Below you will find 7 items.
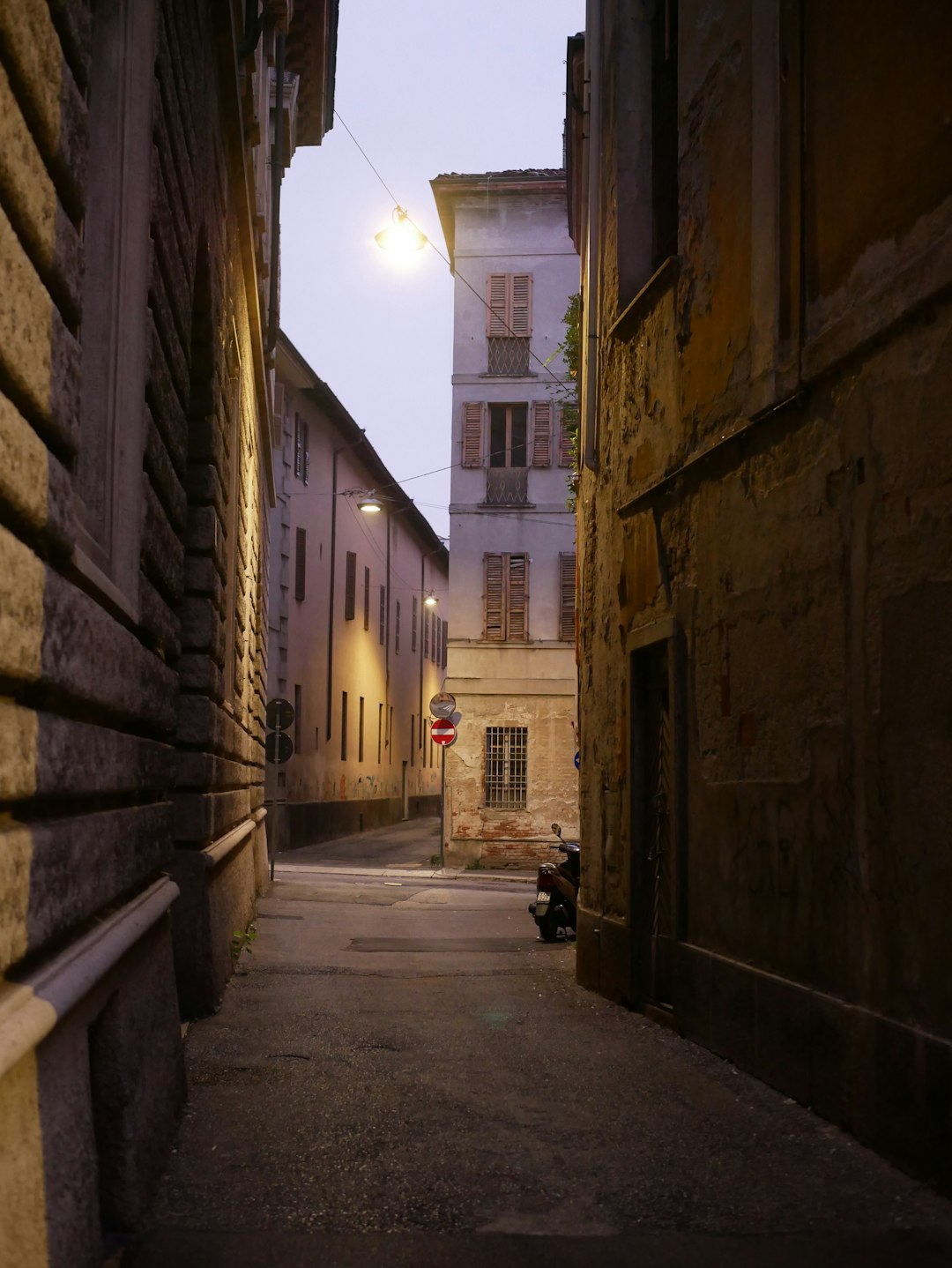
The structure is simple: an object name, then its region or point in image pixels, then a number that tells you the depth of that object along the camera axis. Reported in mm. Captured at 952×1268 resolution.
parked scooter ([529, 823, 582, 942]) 12883
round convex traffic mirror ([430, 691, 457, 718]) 25578
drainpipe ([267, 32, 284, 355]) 17078
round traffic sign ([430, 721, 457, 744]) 24984
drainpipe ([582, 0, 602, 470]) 10703
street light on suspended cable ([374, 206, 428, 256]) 20953
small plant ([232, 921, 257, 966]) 10562
